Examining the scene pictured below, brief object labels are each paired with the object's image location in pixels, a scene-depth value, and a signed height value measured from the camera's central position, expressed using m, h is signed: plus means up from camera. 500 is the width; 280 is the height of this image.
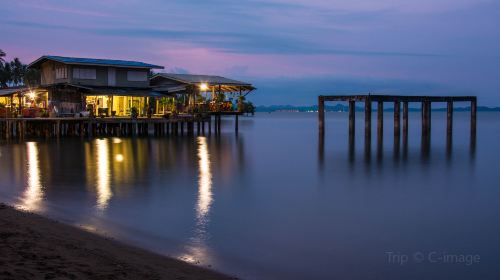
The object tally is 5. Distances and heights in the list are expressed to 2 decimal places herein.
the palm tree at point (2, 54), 79.76 +7.56
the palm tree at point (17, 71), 86.64 +5.60
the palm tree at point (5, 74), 81.25 +4.78
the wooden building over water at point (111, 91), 45.31 +1.25
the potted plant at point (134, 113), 46.81 -0.59
